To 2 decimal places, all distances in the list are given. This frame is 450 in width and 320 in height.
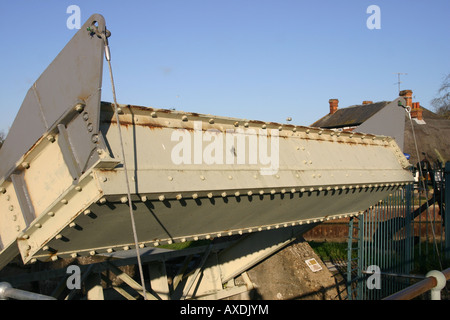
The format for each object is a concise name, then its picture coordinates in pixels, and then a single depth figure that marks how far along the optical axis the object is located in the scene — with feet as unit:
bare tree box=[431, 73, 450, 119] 188.44
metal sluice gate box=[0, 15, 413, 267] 15.83
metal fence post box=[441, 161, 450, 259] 35.27
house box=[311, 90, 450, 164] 129.49
